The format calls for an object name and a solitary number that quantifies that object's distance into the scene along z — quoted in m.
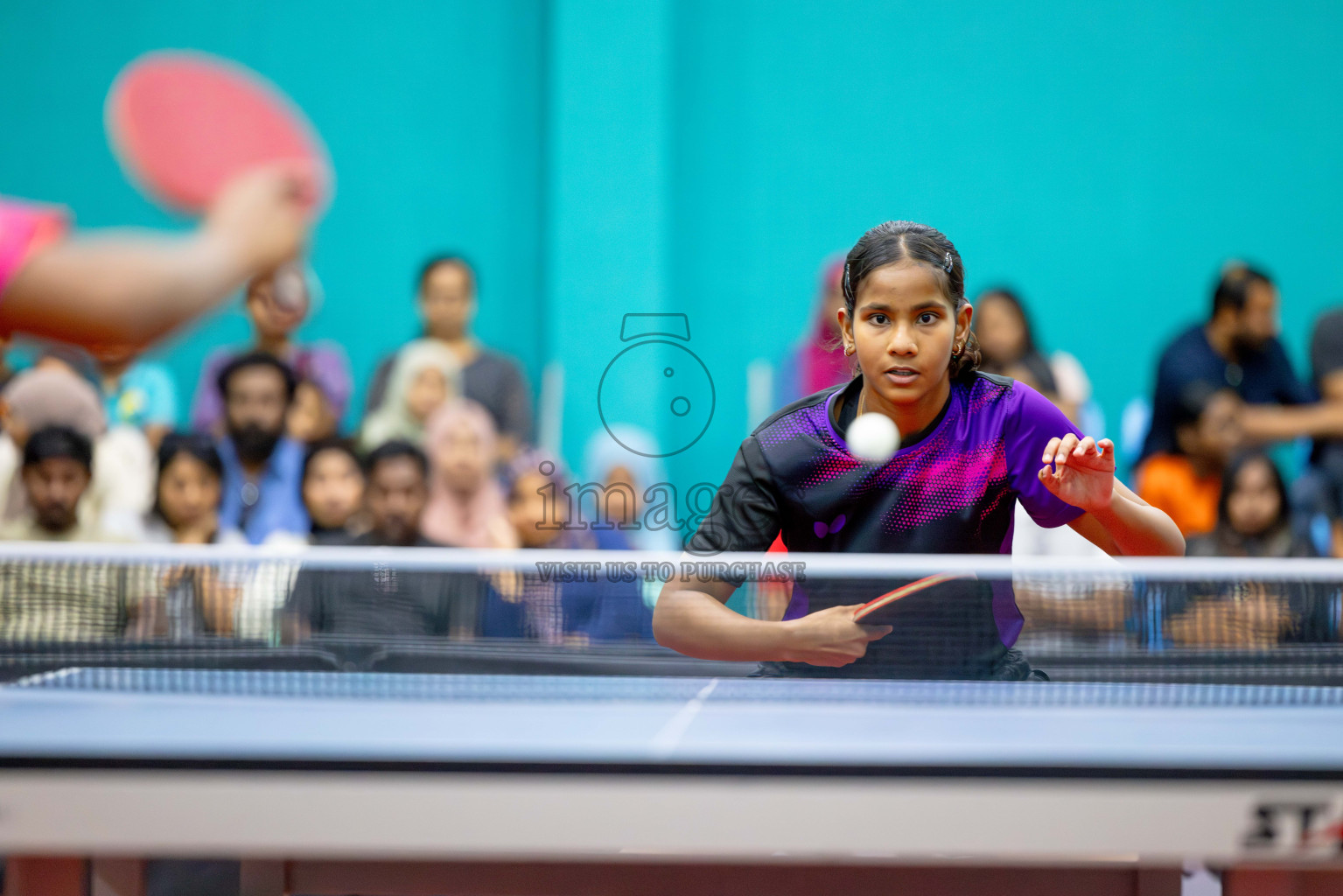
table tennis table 3.58
